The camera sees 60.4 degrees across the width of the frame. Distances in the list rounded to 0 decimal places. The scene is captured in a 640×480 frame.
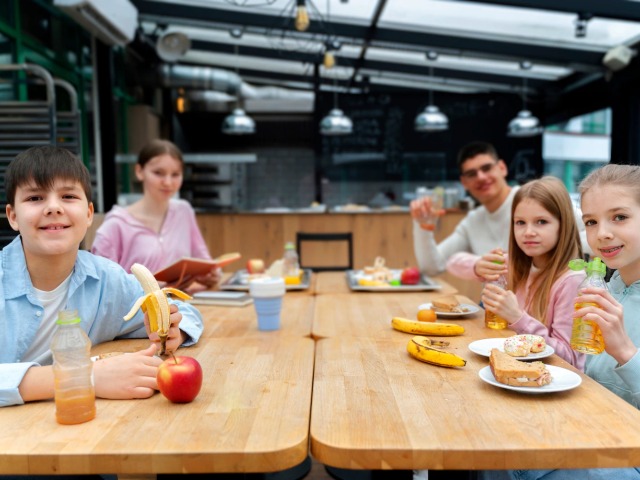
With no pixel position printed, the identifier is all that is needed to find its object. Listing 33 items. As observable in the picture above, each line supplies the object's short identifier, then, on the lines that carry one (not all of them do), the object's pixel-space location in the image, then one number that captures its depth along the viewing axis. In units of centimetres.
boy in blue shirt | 128
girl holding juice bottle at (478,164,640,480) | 125
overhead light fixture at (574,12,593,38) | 535
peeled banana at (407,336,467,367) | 130
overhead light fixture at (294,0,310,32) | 409
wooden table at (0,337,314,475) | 88
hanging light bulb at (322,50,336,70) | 610
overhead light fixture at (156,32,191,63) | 640
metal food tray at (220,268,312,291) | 250
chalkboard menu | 943
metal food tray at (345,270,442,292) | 241
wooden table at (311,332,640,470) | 89
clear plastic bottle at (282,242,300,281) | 263
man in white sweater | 280
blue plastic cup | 167
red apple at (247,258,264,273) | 272
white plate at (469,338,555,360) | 131
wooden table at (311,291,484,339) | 170
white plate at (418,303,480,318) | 185
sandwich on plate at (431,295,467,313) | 187
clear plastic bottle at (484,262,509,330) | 170
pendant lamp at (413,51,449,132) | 711
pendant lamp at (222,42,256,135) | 680
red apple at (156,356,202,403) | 108
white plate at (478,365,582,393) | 110
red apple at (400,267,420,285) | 253
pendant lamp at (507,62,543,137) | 736
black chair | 370
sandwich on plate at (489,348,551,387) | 113
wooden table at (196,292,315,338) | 170
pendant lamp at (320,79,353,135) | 691
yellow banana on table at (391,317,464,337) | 161
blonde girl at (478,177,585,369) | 156
